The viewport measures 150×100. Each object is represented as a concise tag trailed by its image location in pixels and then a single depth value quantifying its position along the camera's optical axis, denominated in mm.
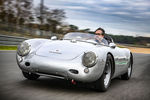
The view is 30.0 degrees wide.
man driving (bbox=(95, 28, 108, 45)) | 6248
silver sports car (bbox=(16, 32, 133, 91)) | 4723
